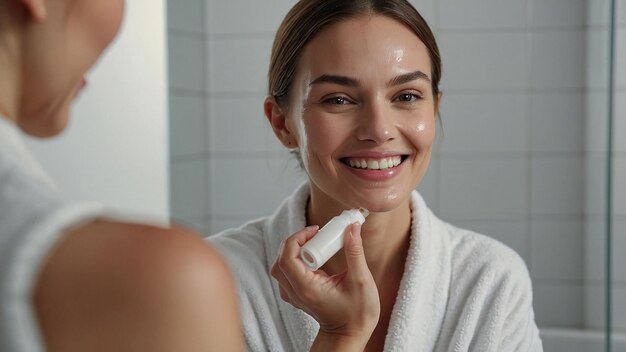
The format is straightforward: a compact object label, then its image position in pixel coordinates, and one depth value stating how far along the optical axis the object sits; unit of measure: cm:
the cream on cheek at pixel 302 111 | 104
